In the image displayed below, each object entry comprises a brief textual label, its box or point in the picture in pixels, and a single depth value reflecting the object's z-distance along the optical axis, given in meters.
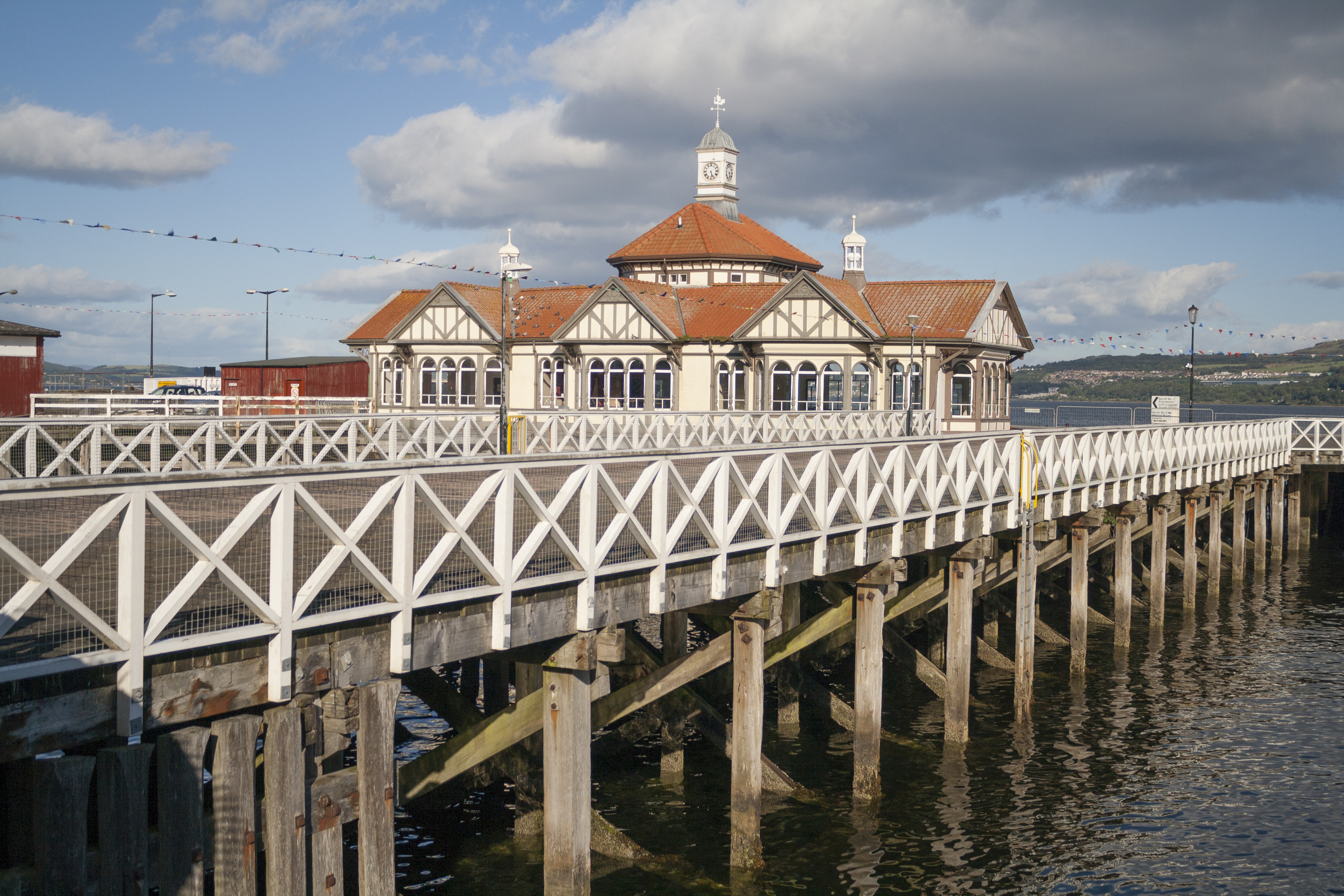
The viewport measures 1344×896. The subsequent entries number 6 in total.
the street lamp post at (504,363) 21.72
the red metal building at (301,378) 52.12
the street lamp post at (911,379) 31.81
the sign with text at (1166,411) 35.94
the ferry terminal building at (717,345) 37.91
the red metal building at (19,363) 32.22
